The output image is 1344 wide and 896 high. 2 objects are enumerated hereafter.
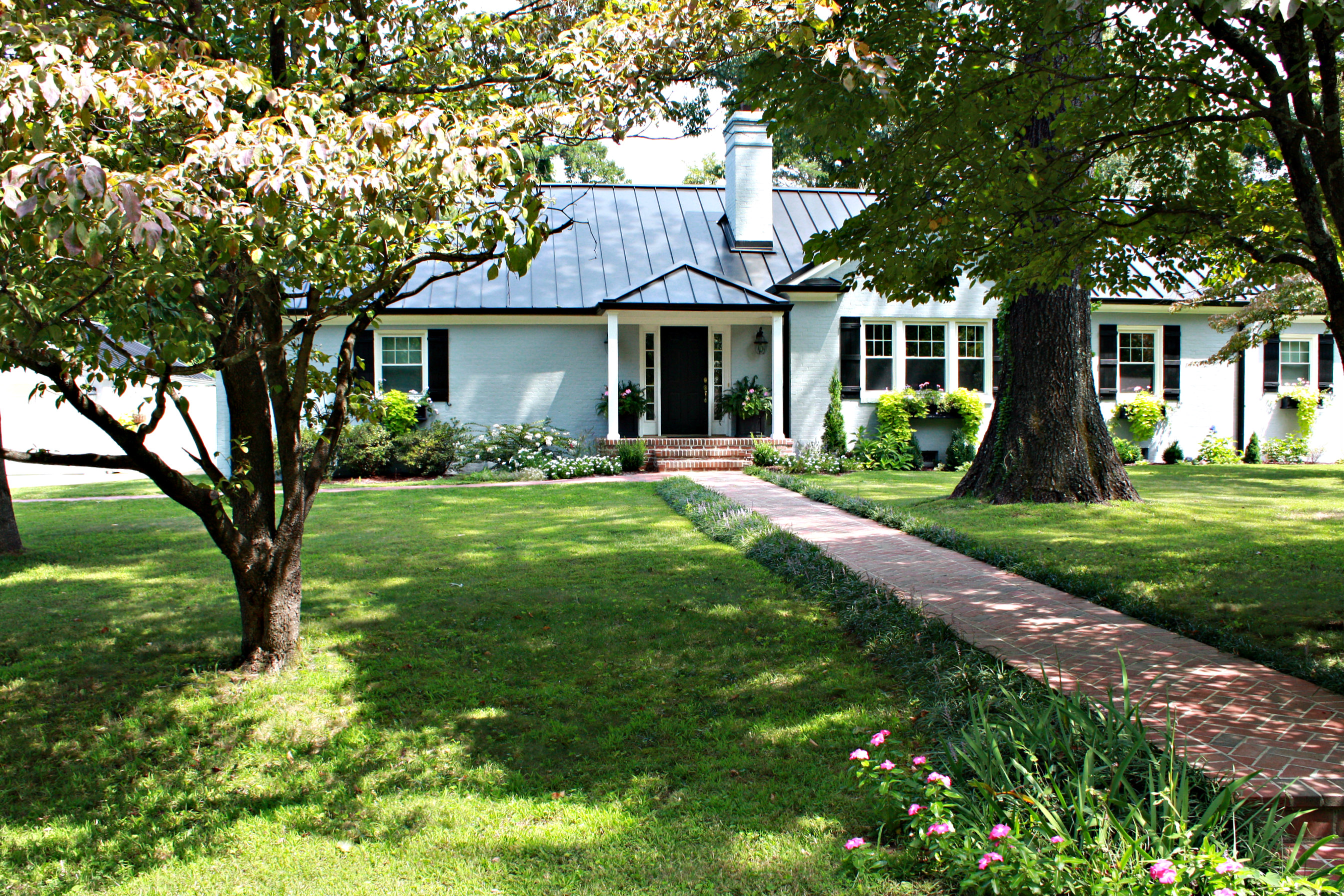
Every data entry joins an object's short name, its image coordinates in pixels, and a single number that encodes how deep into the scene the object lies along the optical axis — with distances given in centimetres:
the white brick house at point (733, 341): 1720
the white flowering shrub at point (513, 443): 1642
